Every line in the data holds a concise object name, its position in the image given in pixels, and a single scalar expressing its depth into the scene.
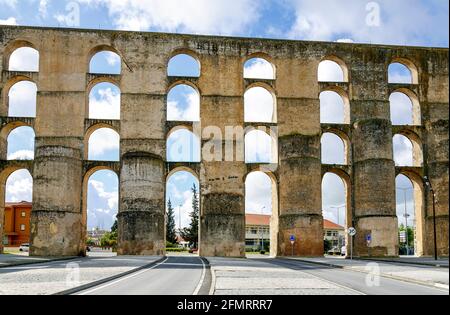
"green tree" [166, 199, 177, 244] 91.06
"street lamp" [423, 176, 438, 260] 43.15
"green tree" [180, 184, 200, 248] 83.00
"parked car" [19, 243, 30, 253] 61.35
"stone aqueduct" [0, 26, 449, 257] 42.06
